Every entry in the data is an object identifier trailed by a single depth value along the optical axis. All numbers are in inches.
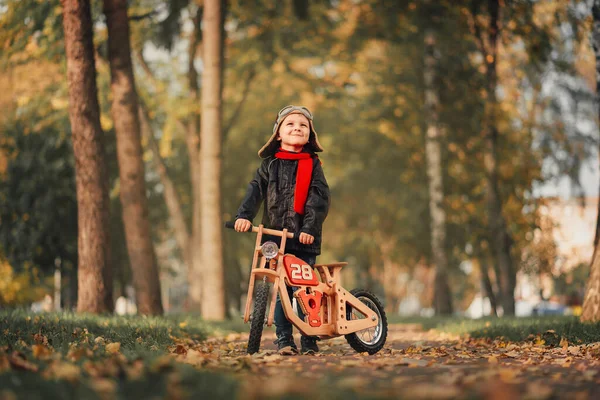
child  305.7
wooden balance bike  290.5
